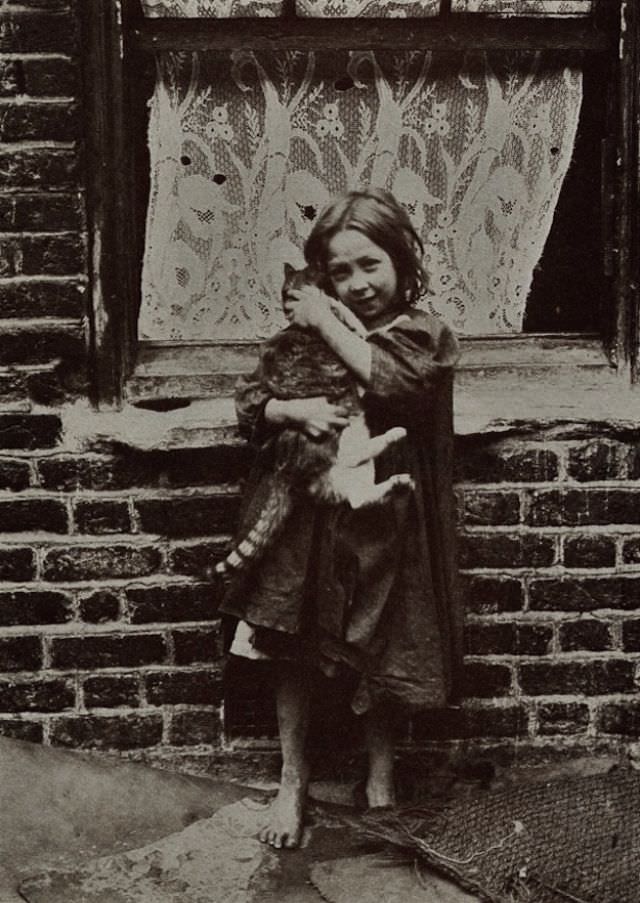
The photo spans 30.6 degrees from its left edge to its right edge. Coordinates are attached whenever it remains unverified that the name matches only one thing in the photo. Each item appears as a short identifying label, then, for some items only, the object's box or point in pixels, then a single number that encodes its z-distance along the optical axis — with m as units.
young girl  2.68
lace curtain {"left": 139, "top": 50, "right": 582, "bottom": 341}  3.04
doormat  2.58
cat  2.67
